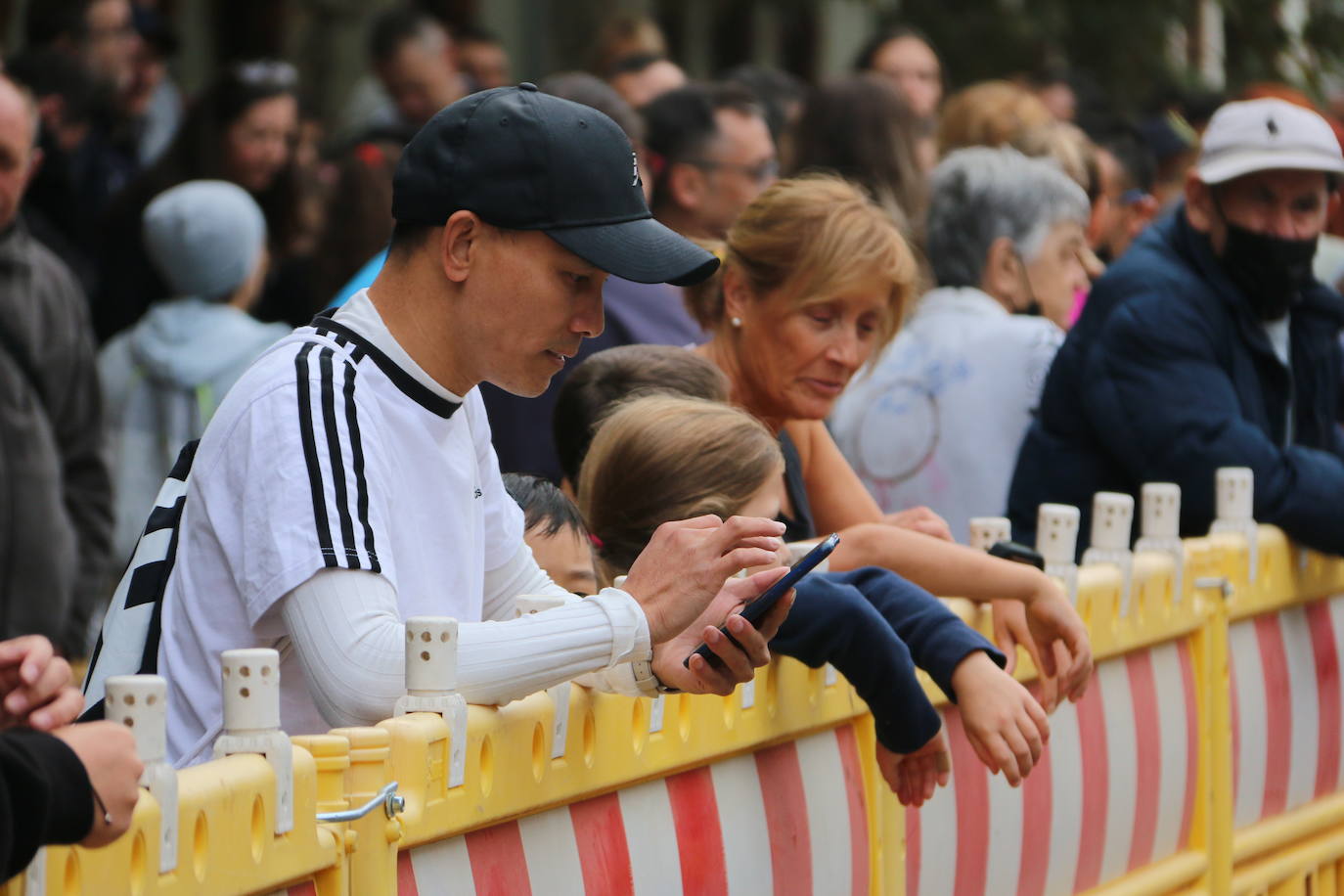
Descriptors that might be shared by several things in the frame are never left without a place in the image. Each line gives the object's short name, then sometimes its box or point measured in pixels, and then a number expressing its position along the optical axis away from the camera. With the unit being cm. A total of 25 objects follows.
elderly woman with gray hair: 1159
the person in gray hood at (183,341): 1287
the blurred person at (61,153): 1500
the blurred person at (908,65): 1923
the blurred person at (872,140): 1373
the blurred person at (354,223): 1391
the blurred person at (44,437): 1177
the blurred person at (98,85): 1637
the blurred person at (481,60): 2130
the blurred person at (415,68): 1900
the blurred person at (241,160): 1485
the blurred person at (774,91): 1747
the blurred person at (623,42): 1899
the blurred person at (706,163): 1336
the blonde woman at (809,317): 948
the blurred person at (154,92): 1812
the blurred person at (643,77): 1750
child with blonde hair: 675
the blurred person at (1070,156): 1388
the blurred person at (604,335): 1027
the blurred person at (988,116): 1479
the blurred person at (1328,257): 1769
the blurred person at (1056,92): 2239
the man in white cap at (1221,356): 1077
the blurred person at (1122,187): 1722
